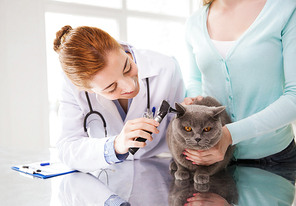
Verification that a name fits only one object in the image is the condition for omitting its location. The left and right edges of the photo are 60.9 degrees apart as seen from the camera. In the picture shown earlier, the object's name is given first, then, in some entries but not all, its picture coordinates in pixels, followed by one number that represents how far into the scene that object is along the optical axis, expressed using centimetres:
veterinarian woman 104
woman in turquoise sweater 99
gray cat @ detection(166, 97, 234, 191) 93
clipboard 117
